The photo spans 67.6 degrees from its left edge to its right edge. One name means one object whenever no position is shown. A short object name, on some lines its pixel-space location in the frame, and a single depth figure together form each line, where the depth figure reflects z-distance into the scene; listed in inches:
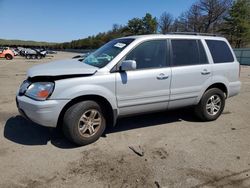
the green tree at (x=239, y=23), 1305.3
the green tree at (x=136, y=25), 1982.8
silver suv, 115.9
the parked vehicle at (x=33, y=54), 1151.4
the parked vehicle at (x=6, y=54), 996.5
